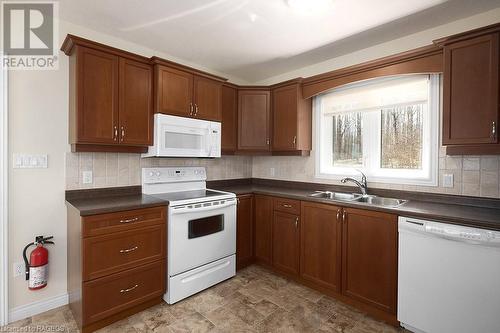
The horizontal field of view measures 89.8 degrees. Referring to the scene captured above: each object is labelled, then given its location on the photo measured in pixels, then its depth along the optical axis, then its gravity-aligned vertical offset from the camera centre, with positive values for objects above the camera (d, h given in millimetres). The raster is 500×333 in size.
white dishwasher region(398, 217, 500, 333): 1581 -772
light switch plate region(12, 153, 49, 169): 2027 +8
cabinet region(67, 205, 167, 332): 1862 -819
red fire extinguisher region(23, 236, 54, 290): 2018 -840
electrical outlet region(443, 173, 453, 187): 2201 -127
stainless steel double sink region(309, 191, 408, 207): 2508 -351
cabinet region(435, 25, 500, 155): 1766 +549
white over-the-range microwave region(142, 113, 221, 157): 2496 +281
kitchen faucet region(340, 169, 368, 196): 2645 -193
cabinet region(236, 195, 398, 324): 2061 -814
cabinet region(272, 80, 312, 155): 3078 +556
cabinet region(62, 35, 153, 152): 2086 +581
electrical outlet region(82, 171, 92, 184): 2342 -137
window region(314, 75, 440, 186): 2387 +387
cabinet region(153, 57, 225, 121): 2494 +771
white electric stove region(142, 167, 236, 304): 2303 -679
